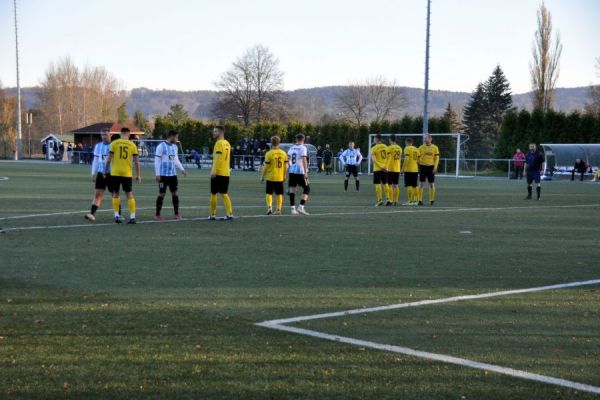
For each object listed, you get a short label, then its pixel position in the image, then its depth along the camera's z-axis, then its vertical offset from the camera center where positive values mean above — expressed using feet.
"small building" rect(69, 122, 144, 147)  291.38 +6.30
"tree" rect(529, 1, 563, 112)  213.56 +25.85
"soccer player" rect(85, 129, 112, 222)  50.64 -1.47
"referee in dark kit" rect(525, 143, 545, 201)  77.15 -1.10
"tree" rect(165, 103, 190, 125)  437.58 +23.55
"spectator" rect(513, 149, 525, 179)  139.03 -1.60
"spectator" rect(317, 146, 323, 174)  169.99 -1.87
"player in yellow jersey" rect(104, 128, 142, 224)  47.93 -1.02
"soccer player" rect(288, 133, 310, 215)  58.03 -1.39
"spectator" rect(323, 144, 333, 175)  160.15 -1.49
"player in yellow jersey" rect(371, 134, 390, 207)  67.56 -0.94
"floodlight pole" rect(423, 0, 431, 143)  145.59 +14.90
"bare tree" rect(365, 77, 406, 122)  363.35 +27.37
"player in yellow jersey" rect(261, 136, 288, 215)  55.01 -1.25
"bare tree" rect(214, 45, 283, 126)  296.51 +24.10
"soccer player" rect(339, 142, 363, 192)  90.48 -1.06
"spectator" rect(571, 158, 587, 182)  130.41 -2.27
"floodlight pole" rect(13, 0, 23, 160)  233.31 +11.85
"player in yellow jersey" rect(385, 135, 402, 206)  67.63 -1.40
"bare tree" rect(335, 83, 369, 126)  357.61 +25.25
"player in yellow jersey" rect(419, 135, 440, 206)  69.10 -0.72
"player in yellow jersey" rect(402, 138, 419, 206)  67.97 -1.29
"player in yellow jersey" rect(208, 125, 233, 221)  50.96 -1.28
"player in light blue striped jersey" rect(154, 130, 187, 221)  51.44 -1.13
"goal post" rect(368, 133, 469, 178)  145.18 +2.45
